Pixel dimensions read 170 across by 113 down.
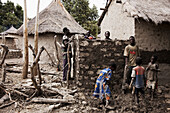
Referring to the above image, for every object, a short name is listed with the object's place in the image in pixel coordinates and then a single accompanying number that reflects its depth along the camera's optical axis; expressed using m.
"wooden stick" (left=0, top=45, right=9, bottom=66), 4.28
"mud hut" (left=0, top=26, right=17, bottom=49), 17.34
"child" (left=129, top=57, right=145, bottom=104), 3.53
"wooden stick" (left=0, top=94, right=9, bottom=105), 3.55
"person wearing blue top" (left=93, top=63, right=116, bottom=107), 3.47
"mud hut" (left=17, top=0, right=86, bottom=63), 9.06
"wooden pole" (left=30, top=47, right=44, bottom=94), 3.26
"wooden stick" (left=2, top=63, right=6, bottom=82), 4.81
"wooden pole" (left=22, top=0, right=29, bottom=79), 5.50
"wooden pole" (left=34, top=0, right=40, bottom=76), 5.77
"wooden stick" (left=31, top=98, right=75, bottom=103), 3.56
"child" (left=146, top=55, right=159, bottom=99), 3.86
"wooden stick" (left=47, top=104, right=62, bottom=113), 3.22
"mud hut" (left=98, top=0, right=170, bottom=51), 4.54
